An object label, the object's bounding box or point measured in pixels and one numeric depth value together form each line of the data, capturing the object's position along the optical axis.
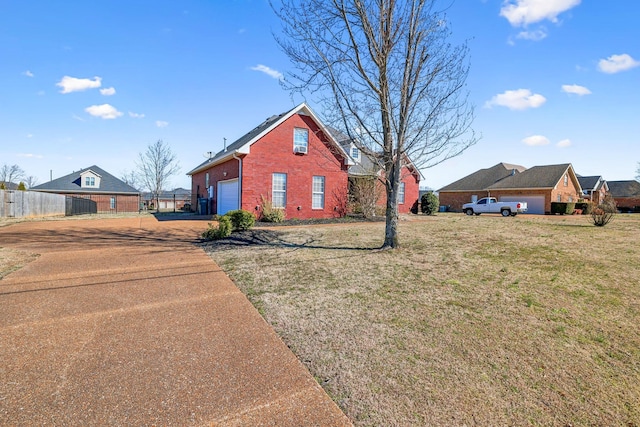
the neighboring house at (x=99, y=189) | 34.56
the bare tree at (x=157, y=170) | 40.97
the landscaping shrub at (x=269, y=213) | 15.52
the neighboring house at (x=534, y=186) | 29.58
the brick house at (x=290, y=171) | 15.70
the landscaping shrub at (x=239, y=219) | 10.84
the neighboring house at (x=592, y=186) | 38.78
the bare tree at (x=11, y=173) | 60.19
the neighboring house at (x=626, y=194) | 38.01
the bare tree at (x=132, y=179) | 55.11
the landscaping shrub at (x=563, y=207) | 27.33
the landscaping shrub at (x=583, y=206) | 27.66
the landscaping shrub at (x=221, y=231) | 9.85
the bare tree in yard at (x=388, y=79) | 7.92
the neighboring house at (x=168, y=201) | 42.67
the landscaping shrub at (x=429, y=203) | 22.76
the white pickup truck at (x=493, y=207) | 23.61
